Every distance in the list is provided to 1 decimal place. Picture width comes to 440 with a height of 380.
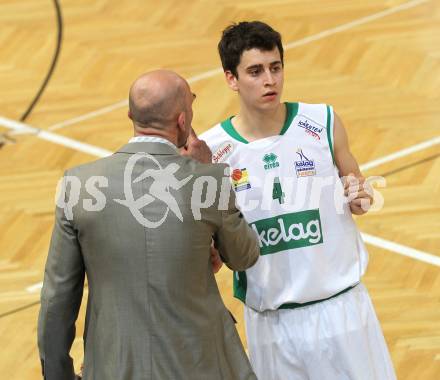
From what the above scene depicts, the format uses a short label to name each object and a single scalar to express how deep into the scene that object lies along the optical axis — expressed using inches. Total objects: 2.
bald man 284.0
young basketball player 346.0
